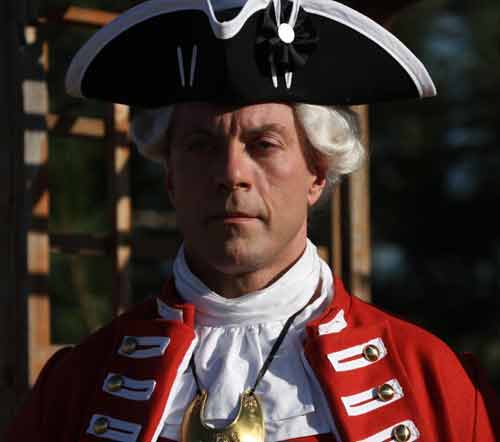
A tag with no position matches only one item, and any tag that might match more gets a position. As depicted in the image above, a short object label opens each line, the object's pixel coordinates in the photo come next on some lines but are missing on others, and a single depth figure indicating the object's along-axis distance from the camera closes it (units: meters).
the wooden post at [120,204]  9.42
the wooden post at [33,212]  8.50
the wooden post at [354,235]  9.07
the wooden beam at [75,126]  9.55
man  5.69
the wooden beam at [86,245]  9.61
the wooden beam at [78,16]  9.09
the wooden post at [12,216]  8.41
